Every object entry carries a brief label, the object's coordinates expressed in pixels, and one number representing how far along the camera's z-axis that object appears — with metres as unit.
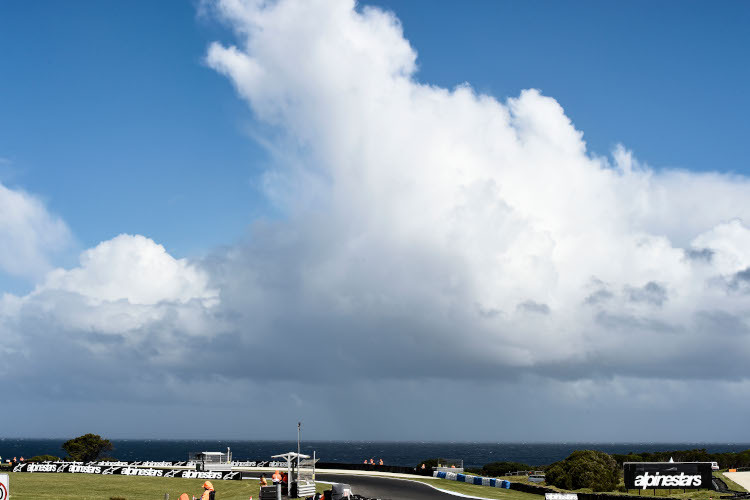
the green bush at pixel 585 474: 63.02
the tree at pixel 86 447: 116.19
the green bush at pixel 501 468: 95.26
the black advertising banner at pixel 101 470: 68.88
